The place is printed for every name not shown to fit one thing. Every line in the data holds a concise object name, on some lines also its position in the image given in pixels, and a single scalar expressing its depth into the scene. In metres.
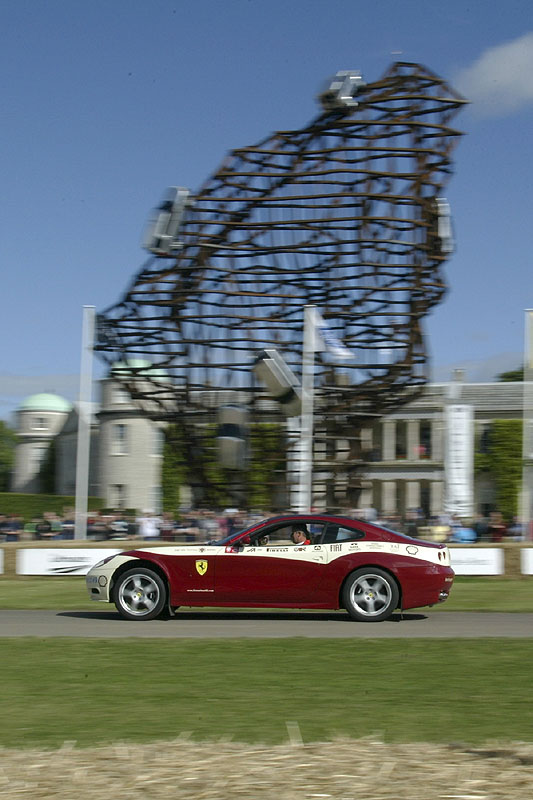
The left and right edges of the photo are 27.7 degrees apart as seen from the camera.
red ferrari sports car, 12.84
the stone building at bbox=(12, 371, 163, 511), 66.25
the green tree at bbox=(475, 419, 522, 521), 60.50
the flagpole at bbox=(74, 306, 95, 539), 31.78
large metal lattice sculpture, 35.84
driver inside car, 13.13
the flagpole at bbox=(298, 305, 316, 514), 30.94
